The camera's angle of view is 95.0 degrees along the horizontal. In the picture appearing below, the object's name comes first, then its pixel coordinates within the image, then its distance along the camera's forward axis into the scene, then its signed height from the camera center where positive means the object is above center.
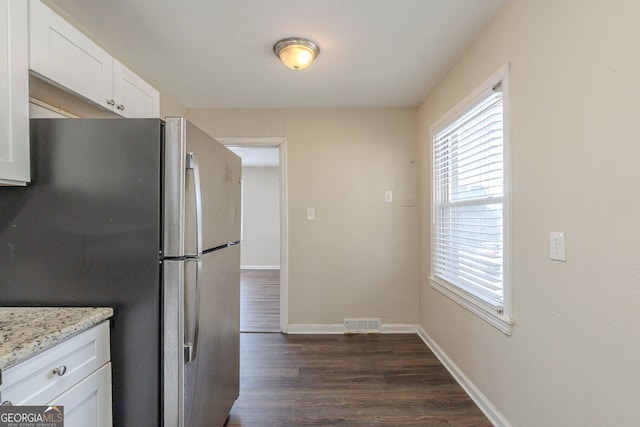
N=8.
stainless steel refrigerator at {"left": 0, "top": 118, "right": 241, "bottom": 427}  1.18 -0.10
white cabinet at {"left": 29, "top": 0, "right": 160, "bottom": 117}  1.19 +0.71
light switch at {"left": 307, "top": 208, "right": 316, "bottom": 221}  3.15 -0.01
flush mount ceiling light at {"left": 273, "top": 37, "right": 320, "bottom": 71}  1.93 +1.10
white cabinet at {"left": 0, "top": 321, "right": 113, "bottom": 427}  0.86 -0.54
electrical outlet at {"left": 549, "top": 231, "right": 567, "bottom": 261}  1.27 -0.14
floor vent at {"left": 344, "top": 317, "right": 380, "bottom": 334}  3.12 -1.18
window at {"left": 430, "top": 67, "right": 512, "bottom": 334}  1.70 +0.07
